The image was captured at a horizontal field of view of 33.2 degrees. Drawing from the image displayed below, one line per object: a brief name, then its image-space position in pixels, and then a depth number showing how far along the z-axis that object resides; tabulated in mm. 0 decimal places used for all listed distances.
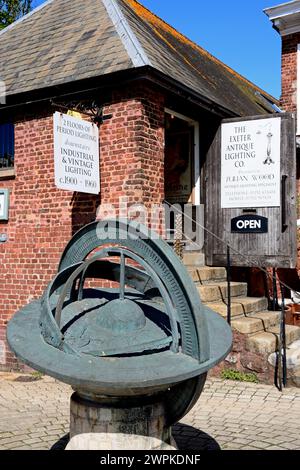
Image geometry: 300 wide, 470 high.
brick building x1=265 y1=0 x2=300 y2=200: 12516
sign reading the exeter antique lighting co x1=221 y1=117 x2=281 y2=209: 7535
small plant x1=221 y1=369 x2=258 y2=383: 6170
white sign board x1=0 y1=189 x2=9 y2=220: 8055
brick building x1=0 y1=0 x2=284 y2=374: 6906
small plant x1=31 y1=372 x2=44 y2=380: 7124
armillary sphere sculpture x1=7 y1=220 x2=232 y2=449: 2721
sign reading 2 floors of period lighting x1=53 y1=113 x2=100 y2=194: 6285
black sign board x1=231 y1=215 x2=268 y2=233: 7641
